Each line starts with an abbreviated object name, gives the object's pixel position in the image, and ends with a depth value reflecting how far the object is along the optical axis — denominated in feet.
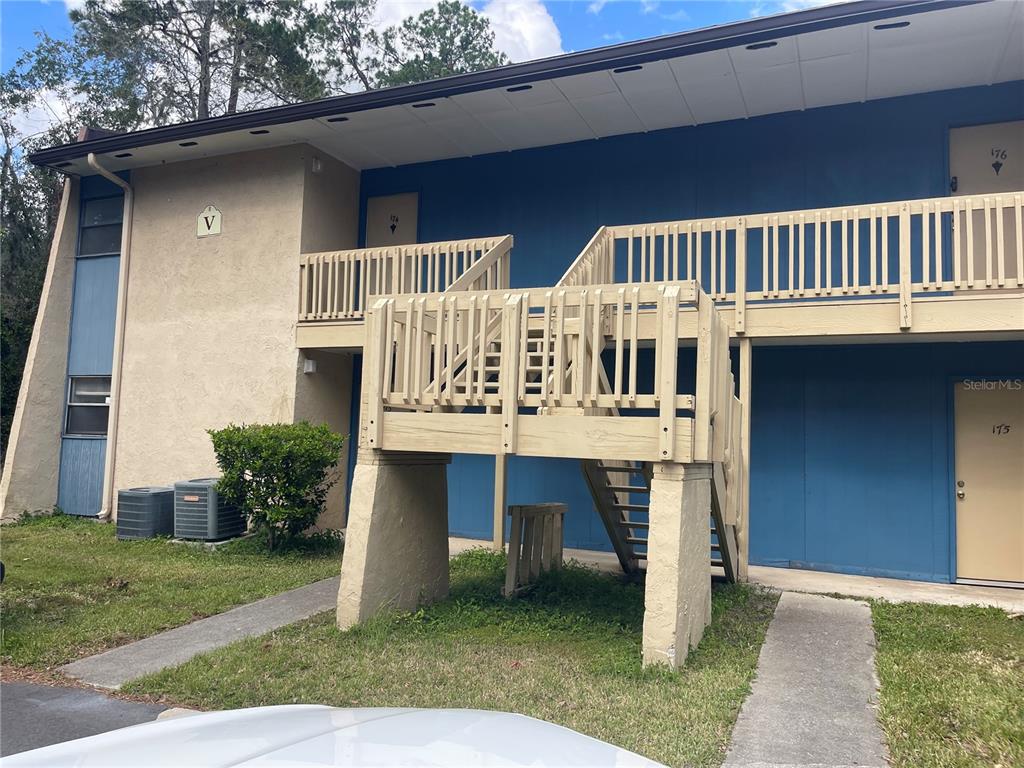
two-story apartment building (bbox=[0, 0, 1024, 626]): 20.22
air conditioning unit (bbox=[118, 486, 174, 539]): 34.50
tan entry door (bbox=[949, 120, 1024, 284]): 29.09
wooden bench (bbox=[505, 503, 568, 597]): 23.59
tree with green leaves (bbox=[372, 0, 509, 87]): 76.64
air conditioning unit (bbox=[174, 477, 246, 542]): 33.24
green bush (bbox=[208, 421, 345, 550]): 30.73
